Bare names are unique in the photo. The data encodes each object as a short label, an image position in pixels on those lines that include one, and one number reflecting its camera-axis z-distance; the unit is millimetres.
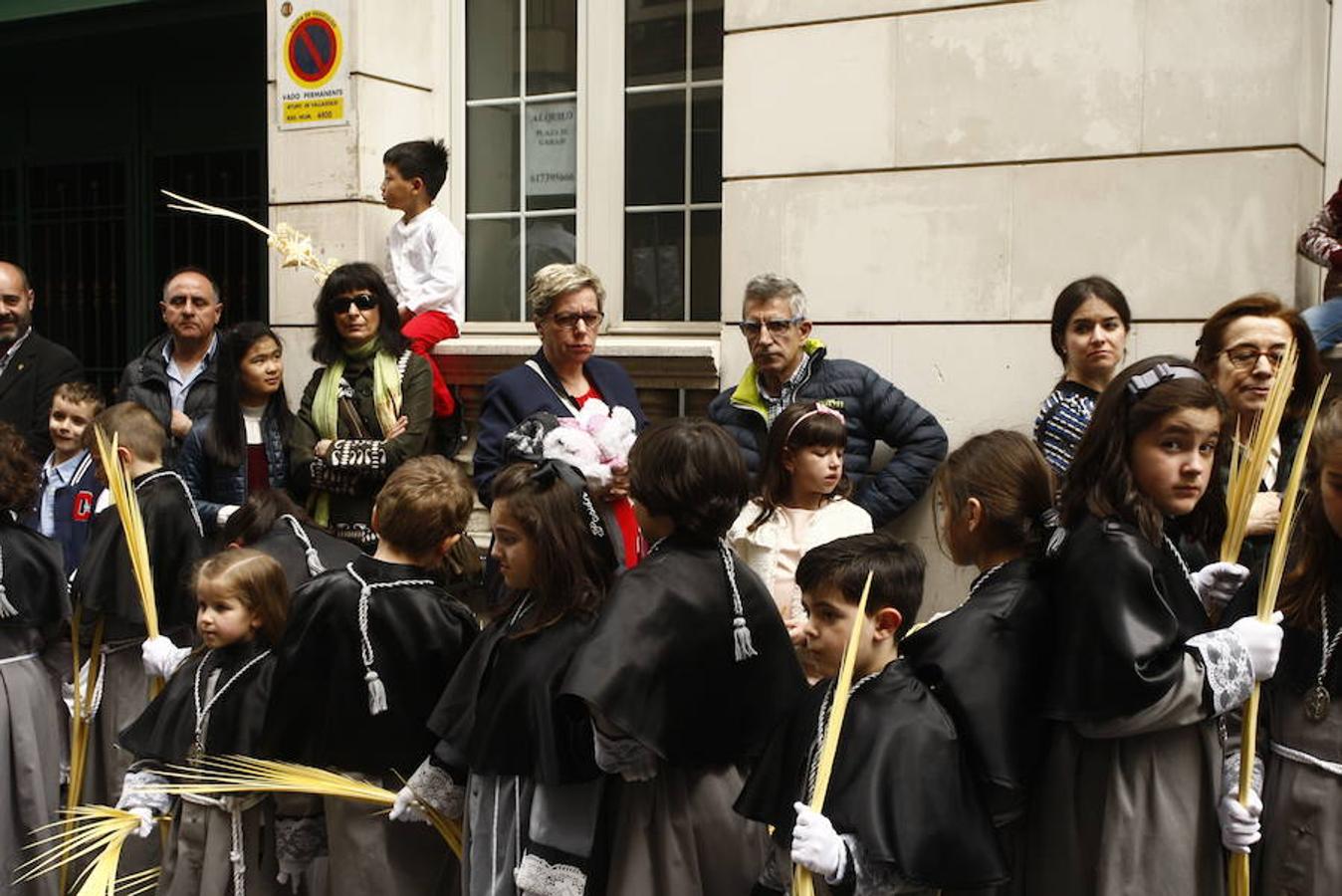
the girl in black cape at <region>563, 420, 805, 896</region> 3594
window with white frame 7301
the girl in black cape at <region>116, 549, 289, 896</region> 4422
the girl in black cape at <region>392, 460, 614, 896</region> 3711
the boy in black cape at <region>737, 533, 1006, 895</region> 3176
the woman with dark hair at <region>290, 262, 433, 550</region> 6047
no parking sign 7629
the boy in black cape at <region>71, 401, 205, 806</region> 5473
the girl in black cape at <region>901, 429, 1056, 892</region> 3312
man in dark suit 7199
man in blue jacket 5648
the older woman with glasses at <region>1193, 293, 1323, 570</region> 4430
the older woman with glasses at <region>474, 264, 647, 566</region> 5289
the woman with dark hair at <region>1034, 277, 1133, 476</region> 5078
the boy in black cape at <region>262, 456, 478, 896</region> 4227
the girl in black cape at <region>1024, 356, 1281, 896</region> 3236
